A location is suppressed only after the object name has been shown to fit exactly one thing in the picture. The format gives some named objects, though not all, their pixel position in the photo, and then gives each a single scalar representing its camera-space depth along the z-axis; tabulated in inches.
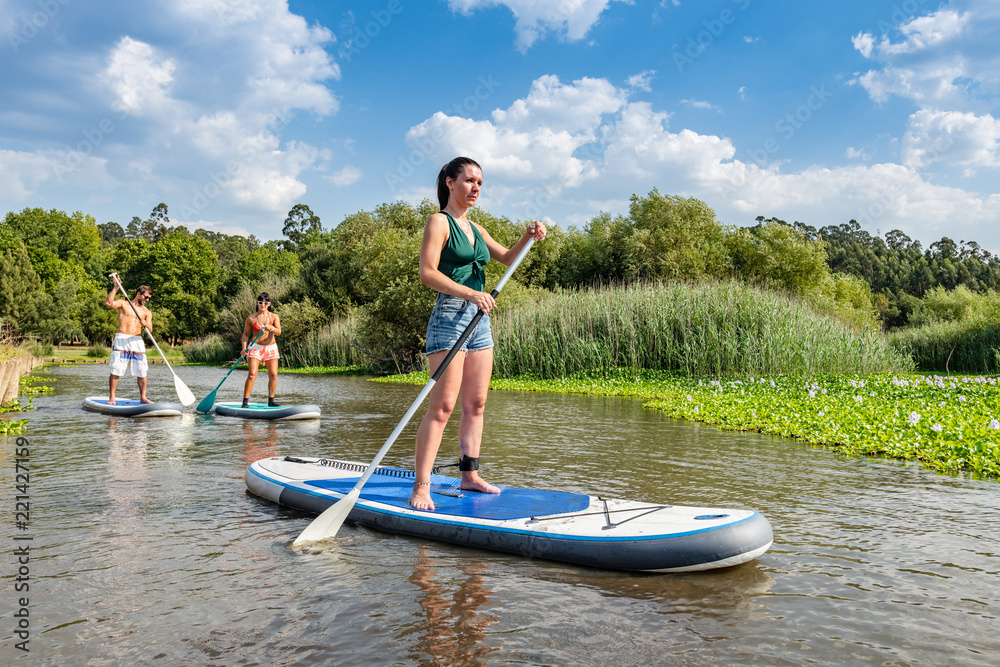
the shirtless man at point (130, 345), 420.8
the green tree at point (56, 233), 2696.9
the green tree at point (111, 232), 4697.3
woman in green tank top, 163.6
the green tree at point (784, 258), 1320.1
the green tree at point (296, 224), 3282.5
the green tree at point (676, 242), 1321.4
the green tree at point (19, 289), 1507.1
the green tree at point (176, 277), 2246.6
